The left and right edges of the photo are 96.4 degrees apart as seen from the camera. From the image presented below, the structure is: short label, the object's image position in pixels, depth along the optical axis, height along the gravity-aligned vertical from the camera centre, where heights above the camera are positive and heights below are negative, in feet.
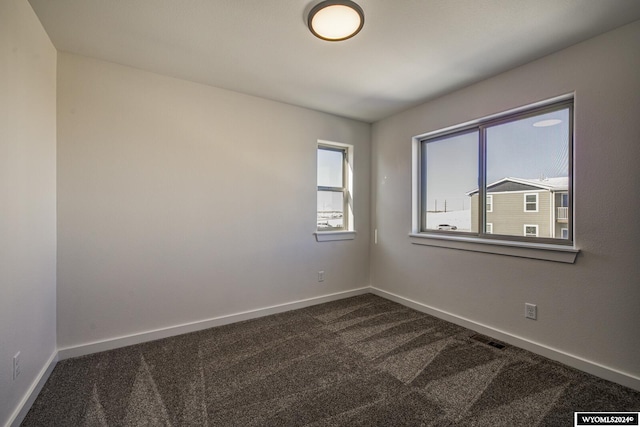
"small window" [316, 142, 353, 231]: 12.64 +1.14
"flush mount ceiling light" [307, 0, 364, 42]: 5.74 +4.11
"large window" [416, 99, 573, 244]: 7.88 +1.19
